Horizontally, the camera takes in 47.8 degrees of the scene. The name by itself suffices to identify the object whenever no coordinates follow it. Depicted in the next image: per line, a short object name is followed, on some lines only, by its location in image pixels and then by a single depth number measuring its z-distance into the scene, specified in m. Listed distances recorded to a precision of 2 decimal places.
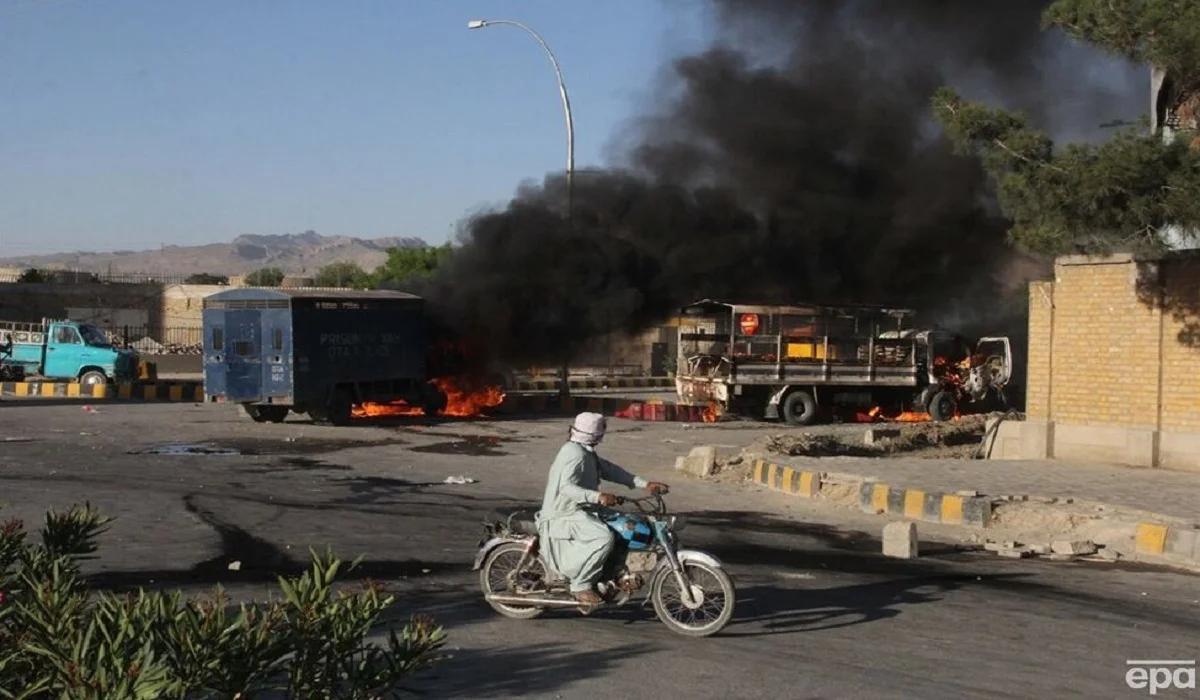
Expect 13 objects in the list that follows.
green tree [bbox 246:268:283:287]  84.62
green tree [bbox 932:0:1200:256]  13.95
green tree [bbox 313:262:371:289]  84.19
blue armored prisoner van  24.17
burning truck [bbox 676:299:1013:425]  27.09
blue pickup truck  34.28
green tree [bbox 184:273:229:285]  89.00
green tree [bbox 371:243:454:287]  72.81
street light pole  31.34
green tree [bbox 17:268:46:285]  69.38
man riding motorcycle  8.17
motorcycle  8.12
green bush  4.22
